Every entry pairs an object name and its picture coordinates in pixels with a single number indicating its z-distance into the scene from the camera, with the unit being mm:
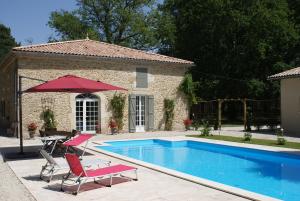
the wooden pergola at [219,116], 21656
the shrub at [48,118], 18406
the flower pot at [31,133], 17797
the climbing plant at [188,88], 22594
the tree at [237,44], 31359
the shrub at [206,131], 19047
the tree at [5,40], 50962
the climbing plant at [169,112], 22219
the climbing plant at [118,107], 20433
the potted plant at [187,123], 22603
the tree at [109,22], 39531
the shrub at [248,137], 16375
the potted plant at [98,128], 20219
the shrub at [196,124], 23005
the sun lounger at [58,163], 7984
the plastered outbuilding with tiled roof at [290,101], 19719
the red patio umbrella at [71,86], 10891
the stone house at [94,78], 18375
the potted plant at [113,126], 20016
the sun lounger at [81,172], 7066
